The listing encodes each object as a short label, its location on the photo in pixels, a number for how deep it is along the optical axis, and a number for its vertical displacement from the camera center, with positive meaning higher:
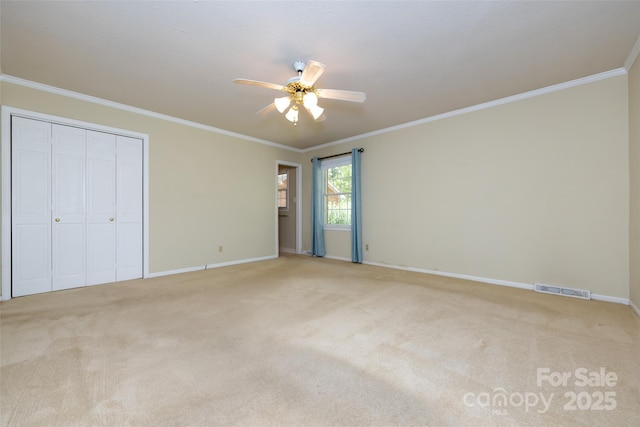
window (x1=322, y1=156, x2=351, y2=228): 5.62 +0.44
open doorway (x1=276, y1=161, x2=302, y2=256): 6.50 +0.14
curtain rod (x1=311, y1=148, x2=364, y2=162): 5.23 +1.20
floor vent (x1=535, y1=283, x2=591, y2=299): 3.10 -0.92
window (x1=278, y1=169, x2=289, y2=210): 6.87 +0.60
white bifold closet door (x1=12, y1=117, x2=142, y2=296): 3.22 +0.07
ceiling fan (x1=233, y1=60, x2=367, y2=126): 2.40 +1.16
